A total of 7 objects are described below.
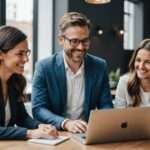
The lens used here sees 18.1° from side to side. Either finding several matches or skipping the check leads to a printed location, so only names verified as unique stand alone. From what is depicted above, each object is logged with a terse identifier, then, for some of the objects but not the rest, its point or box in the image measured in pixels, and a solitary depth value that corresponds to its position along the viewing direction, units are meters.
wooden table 2.10
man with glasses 2.62
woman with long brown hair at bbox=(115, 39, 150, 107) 2.83
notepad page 2.17
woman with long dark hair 2.24
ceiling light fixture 3.40
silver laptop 2.14
